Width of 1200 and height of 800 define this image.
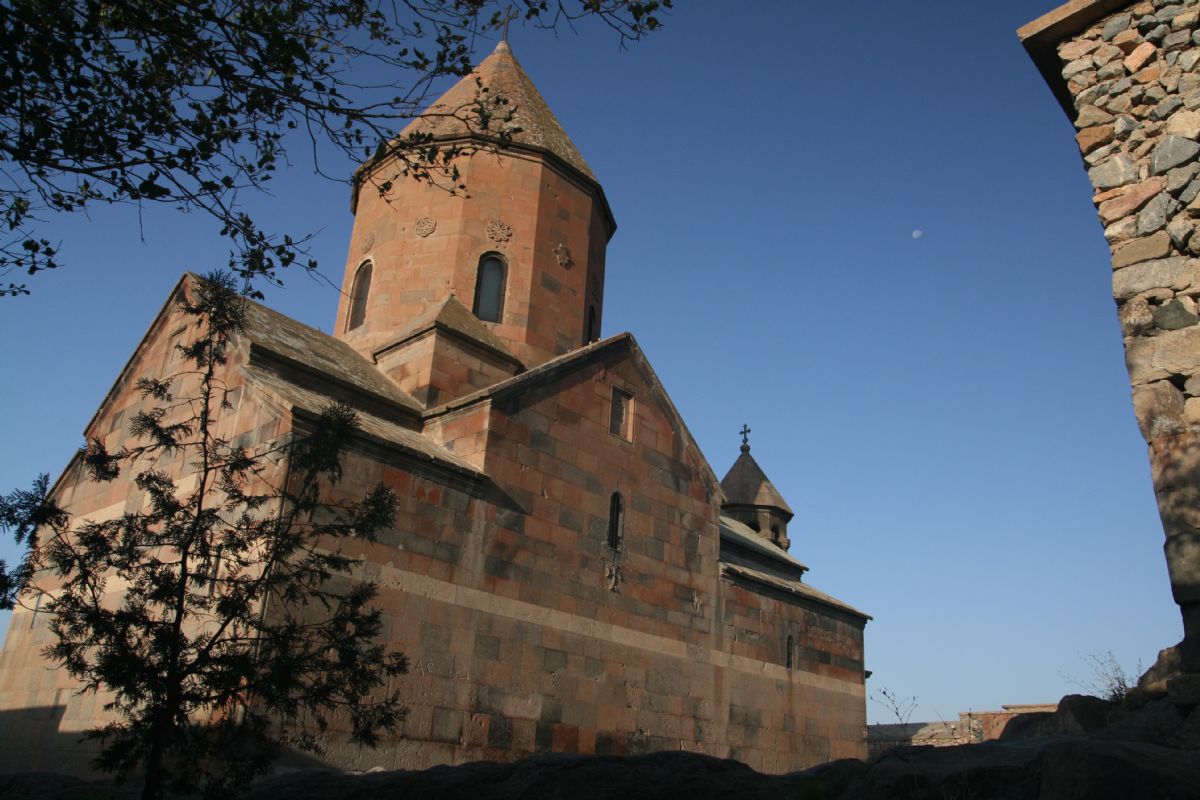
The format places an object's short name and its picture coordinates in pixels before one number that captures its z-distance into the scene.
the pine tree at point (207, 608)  4.95
